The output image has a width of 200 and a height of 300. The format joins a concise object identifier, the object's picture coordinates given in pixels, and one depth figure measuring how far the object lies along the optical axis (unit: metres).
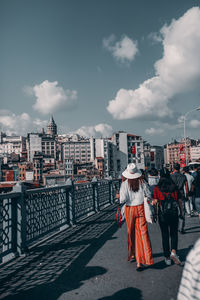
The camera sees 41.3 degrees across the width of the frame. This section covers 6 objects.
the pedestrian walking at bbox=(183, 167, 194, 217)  8.87
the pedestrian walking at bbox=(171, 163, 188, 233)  7.61
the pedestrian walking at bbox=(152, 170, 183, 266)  4.67
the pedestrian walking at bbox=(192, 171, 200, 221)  7.90
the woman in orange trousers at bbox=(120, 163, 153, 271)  4.56
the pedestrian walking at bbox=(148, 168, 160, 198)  8.29
